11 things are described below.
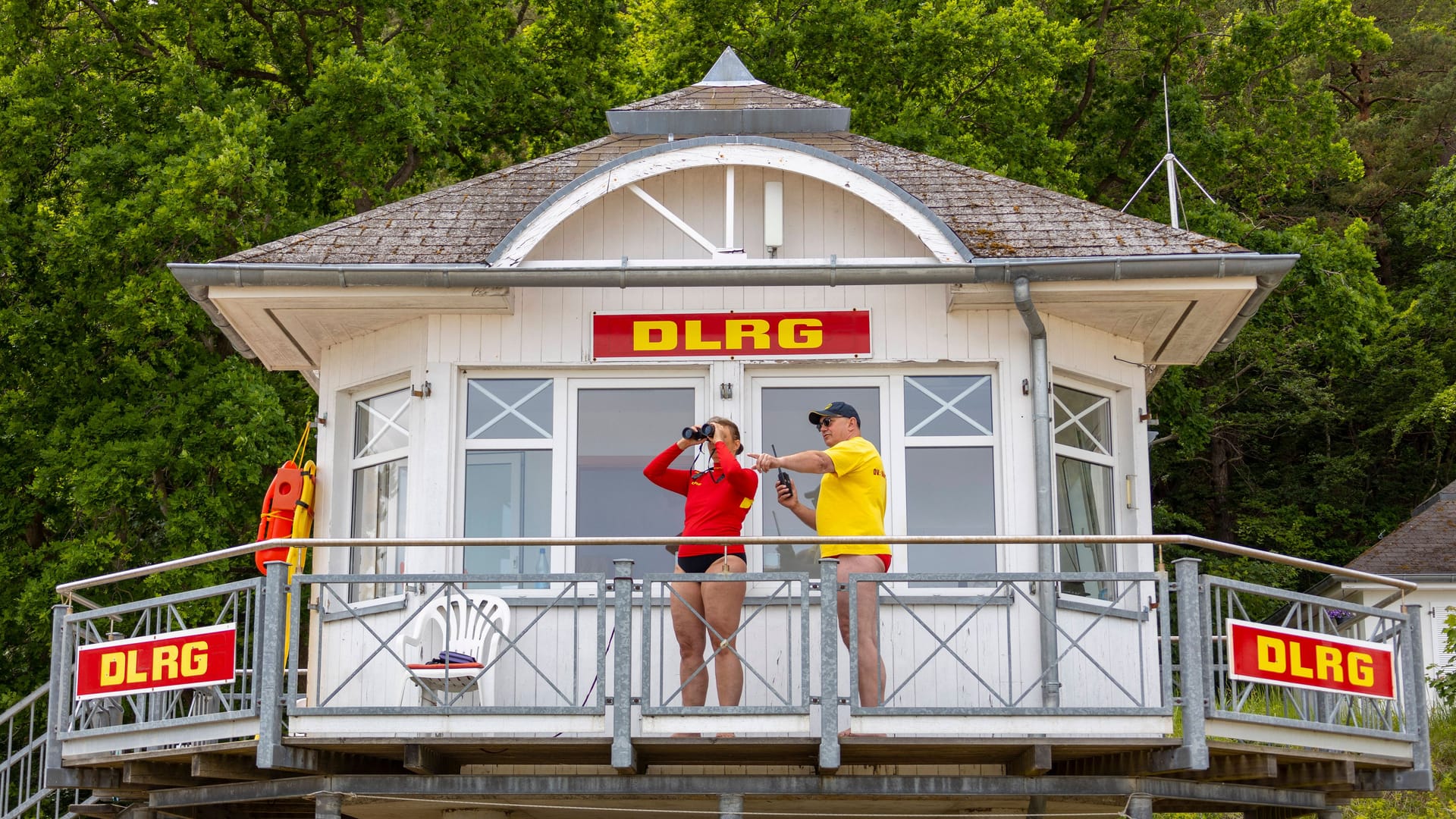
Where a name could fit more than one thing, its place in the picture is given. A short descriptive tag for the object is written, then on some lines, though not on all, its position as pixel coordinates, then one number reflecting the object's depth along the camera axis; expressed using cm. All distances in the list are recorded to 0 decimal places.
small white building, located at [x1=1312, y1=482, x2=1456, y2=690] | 2905
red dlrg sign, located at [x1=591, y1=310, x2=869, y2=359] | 1280
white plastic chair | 1080
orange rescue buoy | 1352
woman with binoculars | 1070
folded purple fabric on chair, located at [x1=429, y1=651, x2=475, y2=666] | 1085
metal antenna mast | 1480
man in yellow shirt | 1083
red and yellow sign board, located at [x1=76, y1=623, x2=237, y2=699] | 1082
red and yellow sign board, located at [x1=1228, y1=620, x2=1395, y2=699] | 1061
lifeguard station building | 1132
